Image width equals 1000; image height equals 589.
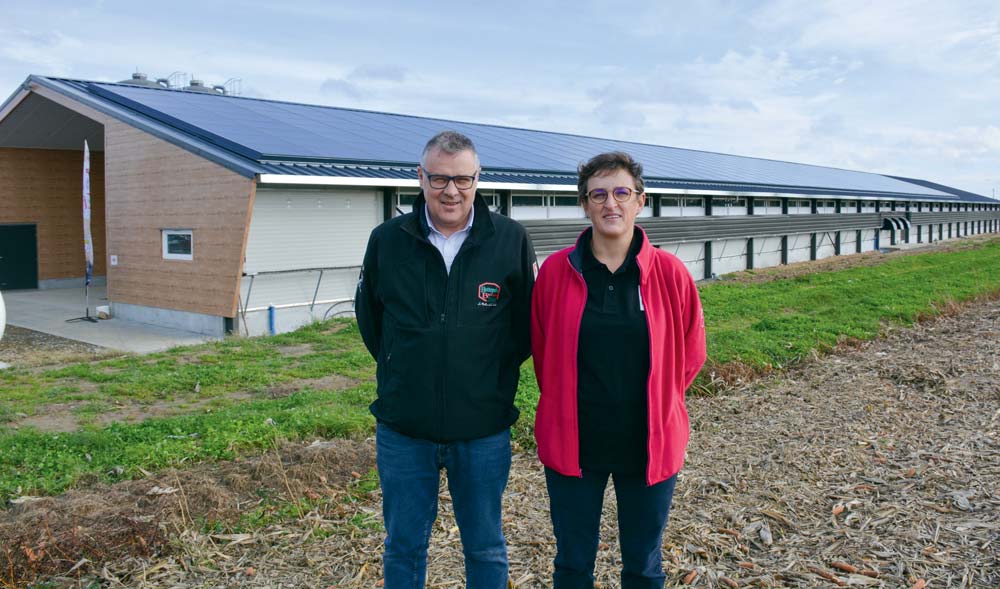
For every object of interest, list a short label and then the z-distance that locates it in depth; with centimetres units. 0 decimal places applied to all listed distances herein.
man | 325
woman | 328
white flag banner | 1580
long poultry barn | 1412
